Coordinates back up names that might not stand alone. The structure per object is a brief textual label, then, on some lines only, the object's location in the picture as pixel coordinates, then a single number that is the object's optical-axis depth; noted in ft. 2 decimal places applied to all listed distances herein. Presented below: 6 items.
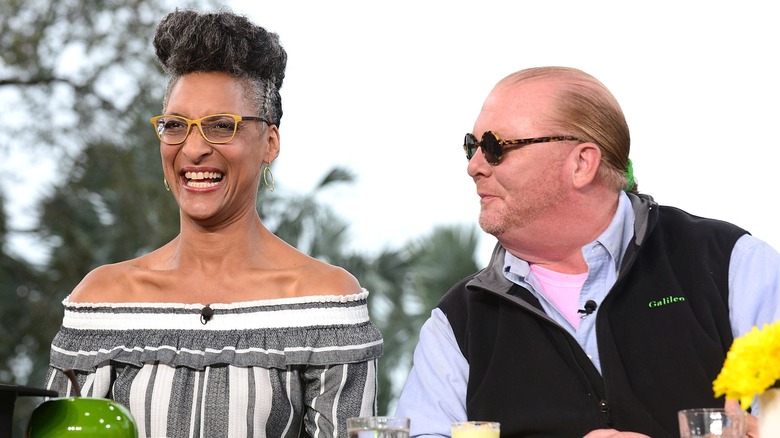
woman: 19.74
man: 18.16
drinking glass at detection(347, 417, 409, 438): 13.73
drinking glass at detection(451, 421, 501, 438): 14.64
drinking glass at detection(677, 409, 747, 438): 12.92
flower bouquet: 12.69
